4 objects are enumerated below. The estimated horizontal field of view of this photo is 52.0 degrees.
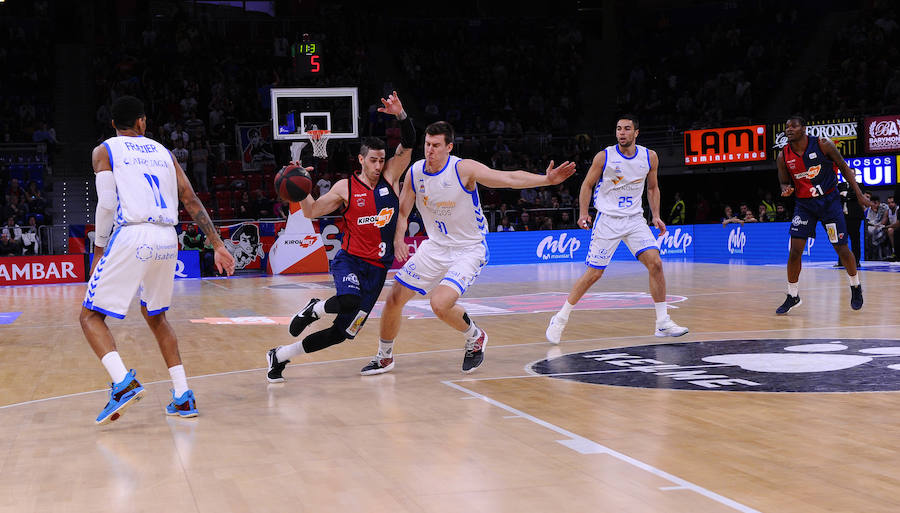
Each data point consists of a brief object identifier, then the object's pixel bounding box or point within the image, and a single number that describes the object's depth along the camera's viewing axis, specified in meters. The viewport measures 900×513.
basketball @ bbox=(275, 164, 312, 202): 6.38
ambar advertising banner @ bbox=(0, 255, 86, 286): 20.52
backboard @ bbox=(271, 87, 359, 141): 21.66
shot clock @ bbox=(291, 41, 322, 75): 21.19
